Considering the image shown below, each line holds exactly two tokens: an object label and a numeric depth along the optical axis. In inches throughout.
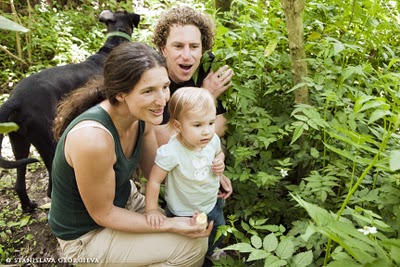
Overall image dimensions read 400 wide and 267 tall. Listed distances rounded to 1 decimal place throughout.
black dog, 105.8
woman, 69.8
